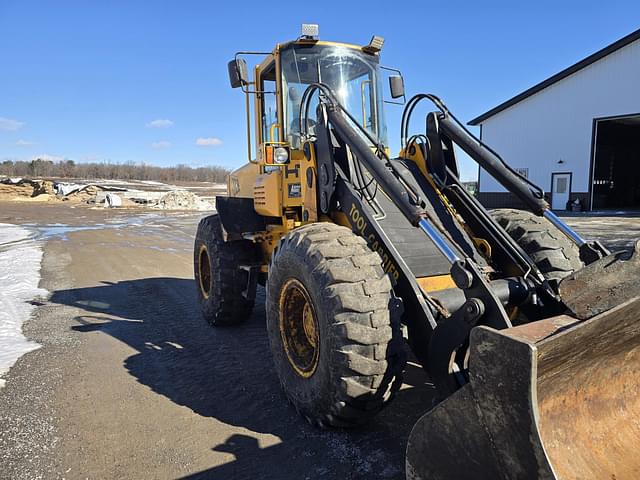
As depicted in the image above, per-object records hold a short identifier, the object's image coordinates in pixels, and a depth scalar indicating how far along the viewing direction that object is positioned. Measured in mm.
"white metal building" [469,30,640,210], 22734
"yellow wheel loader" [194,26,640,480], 1963
